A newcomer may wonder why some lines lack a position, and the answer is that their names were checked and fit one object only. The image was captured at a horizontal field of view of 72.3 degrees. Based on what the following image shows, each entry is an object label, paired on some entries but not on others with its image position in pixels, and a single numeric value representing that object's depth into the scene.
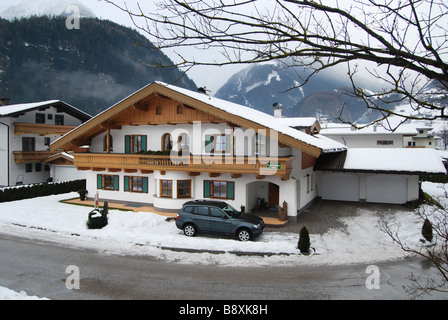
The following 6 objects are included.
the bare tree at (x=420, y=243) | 14.25
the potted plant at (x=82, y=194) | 25.06
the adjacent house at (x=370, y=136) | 51.41
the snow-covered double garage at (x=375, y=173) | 23.16
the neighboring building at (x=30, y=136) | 34.28
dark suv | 15.52
